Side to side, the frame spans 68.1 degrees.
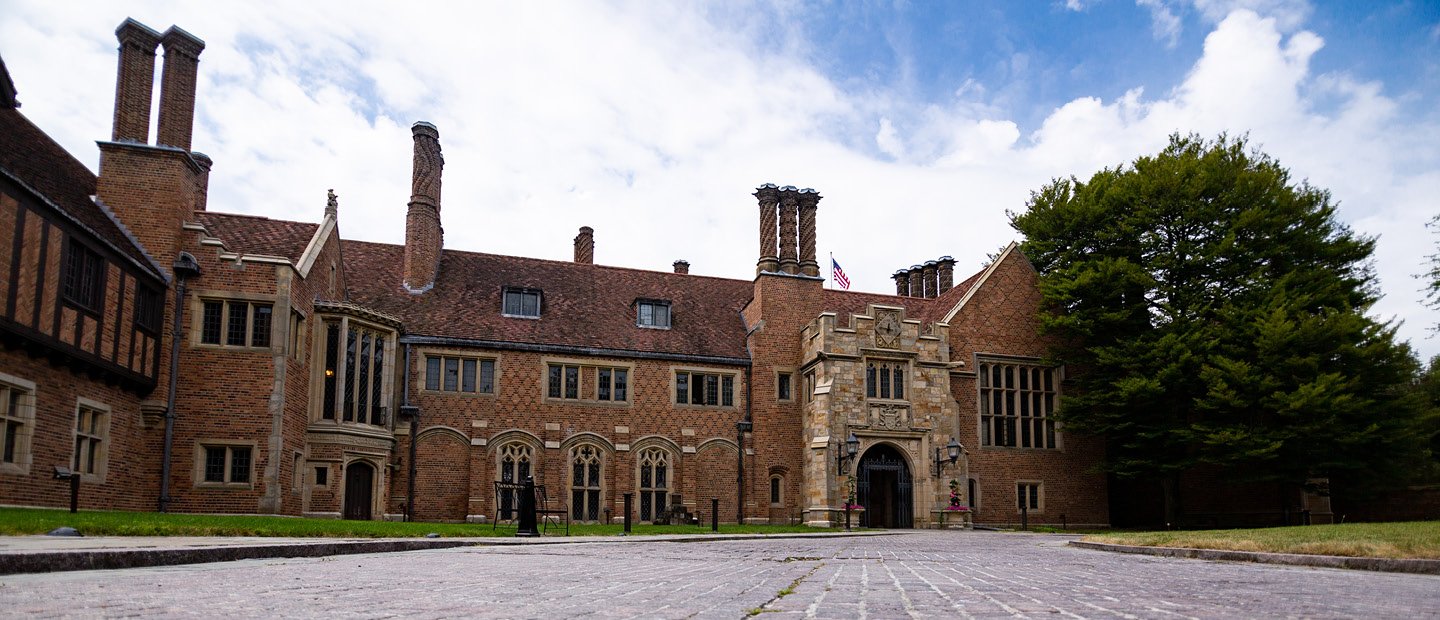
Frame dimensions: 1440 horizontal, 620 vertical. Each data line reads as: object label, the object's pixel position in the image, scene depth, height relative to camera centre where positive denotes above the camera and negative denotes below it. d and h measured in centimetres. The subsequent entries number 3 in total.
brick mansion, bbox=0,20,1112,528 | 2067 +249
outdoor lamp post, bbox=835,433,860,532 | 2931 +44
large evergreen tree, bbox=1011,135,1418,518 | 3008 +425
